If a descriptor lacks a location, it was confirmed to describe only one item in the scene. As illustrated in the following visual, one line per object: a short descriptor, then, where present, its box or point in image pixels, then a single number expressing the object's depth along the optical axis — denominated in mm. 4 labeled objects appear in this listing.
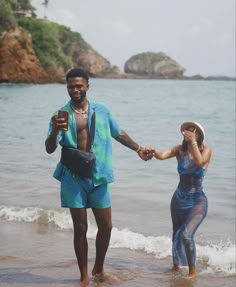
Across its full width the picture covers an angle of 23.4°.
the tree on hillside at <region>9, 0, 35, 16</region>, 84000
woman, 5559
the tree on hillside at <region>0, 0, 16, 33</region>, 60625
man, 4992
